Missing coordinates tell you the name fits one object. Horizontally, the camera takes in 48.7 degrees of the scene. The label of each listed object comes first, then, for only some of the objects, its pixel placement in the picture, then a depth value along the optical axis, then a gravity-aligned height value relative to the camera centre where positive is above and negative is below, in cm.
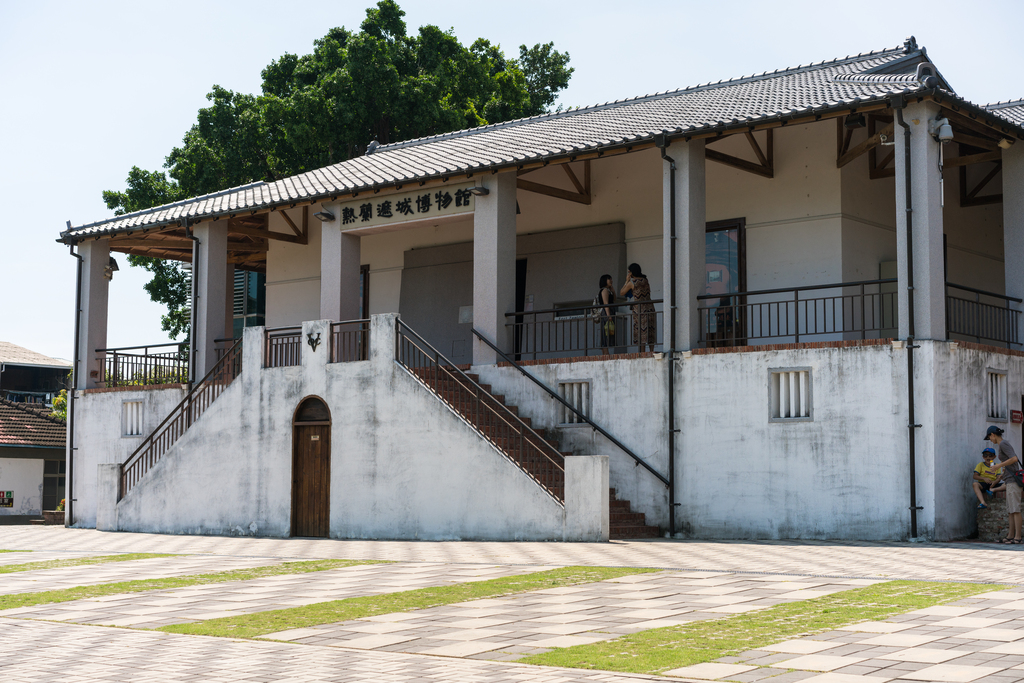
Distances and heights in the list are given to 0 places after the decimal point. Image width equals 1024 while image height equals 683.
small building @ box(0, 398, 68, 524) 3272 -136
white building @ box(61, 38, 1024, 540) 1538 +127
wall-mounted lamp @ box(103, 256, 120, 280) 2498 +329
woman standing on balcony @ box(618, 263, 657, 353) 1870 +195
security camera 1505 +389
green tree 3581 +993
